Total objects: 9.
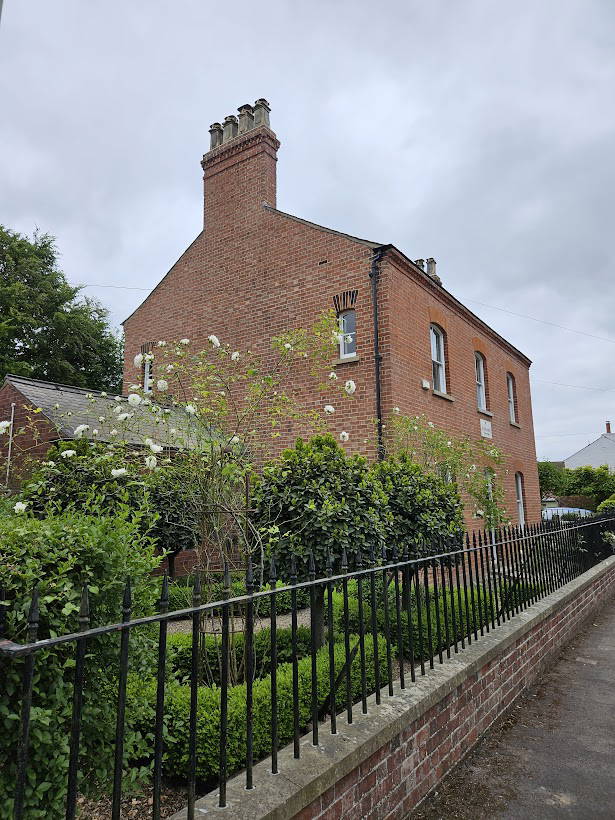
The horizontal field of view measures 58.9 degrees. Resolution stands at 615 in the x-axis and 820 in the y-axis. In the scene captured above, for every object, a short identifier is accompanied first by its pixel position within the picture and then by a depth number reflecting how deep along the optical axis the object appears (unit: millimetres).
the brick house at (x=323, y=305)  11117
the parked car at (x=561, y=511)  24066
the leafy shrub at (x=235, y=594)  7663
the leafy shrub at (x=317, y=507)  5055
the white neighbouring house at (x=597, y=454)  57809
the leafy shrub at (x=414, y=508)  6359
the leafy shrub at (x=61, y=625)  1911
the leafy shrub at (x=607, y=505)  16403
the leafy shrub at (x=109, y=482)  6105
